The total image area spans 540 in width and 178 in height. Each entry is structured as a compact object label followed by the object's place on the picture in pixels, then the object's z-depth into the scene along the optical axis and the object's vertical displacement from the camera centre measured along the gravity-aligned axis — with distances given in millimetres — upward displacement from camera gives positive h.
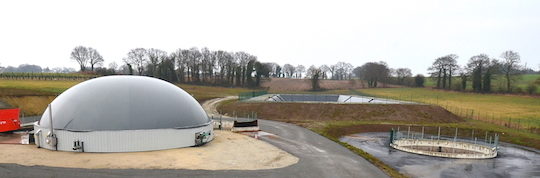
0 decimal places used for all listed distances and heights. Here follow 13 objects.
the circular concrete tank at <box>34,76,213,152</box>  24969 -3361
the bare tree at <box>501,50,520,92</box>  96438 +4335
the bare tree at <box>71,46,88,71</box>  132000 +8220
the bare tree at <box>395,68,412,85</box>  138000 +2509
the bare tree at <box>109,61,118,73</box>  167662 +5687
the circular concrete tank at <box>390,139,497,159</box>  32500 -7230
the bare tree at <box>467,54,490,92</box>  97312 +3354
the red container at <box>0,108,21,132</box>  31108 -4081
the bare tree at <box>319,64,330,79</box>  194750 +5934
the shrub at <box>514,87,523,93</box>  87825 -2659
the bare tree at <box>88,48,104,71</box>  135250 +7578
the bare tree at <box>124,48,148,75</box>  134125 +7370
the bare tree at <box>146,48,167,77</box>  123031 +6955
